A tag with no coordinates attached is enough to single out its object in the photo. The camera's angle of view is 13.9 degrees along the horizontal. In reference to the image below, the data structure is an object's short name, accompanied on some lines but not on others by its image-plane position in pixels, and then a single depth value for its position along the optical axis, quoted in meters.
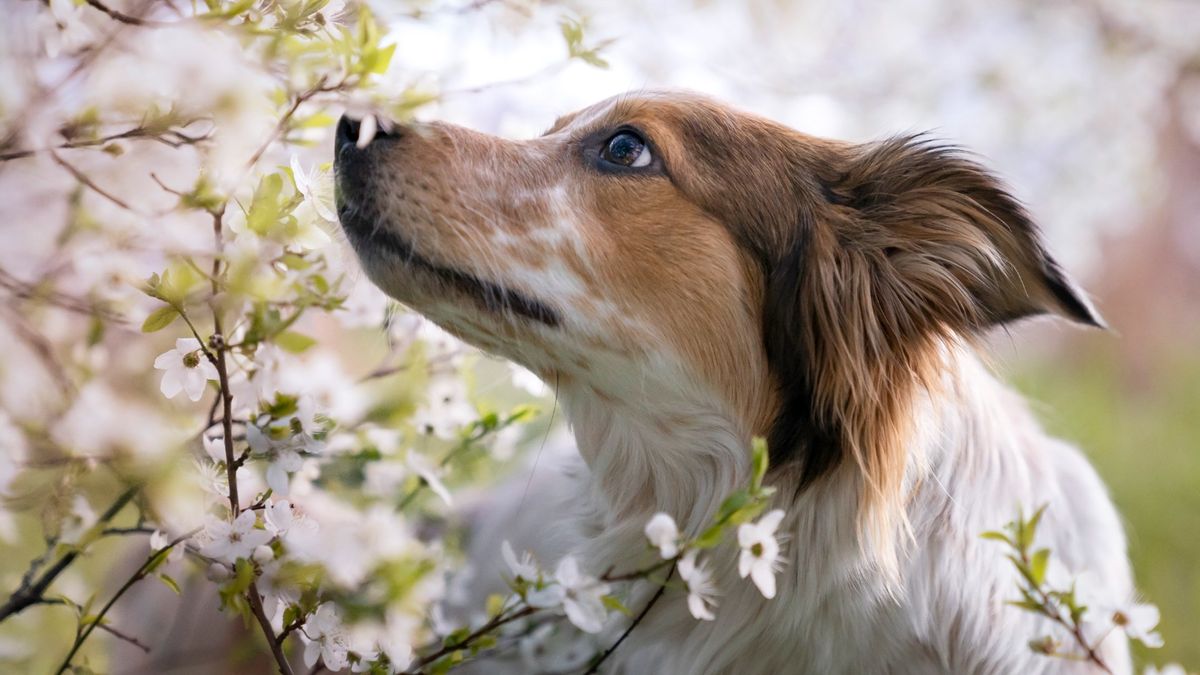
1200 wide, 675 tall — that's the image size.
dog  1.69
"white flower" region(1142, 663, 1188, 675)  1.63
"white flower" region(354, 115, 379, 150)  1.60
